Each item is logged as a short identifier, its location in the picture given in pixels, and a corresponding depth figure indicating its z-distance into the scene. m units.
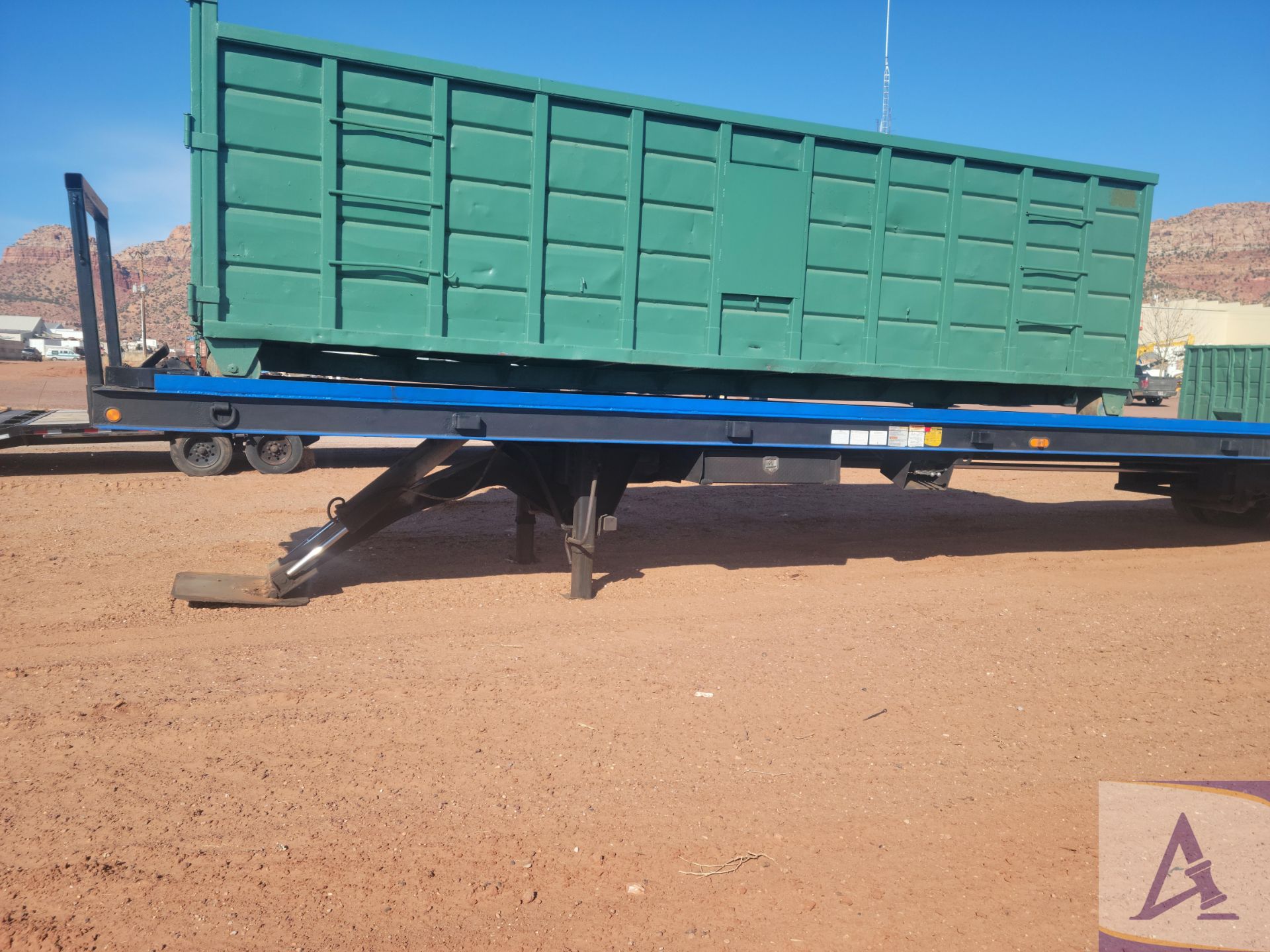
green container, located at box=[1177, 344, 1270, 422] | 9.03
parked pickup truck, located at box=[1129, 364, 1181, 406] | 32.29
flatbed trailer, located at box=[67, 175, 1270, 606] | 4.92
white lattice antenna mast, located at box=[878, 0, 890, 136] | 12.54
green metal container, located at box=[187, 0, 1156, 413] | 5.11
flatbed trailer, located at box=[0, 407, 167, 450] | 11.24
